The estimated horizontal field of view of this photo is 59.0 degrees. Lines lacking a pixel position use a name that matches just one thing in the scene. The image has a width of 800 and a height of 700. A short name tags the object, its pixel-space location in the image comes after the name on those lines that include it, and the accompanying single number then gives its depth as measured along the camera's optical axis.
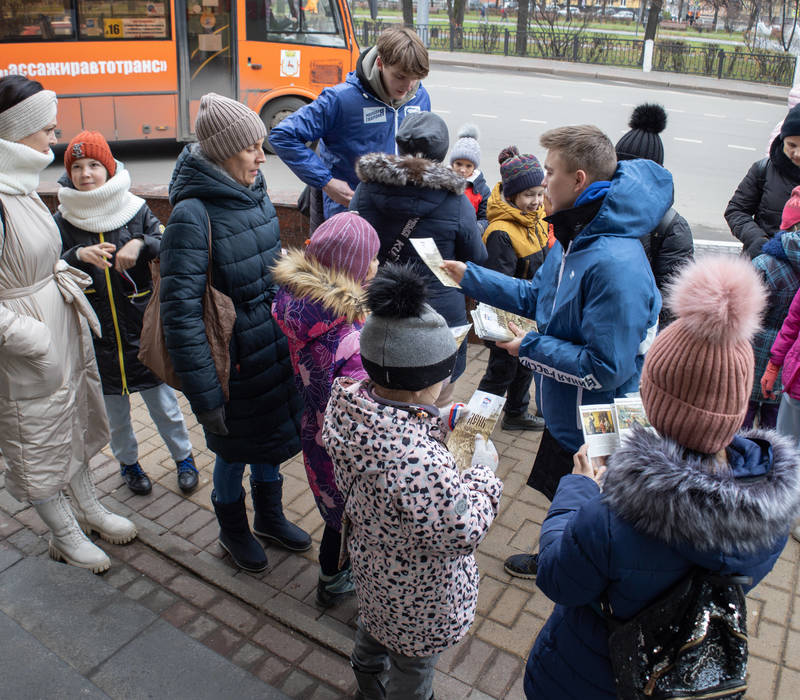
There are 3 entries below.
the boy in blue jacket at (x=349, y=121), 4.27
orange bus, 10.62
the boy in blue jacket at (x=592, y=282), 2.54
